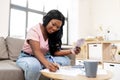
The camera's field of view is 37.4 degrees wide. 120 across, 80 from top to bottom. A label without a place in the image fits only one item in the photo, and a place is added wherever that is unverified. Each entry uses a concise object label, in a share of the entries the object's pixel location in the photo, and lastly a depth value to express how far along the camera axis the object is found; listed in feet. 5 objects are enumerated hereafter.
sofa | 6.97
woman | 4.57
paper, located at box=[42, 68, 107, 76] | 3.69
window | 11.38
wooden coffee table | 3.28
